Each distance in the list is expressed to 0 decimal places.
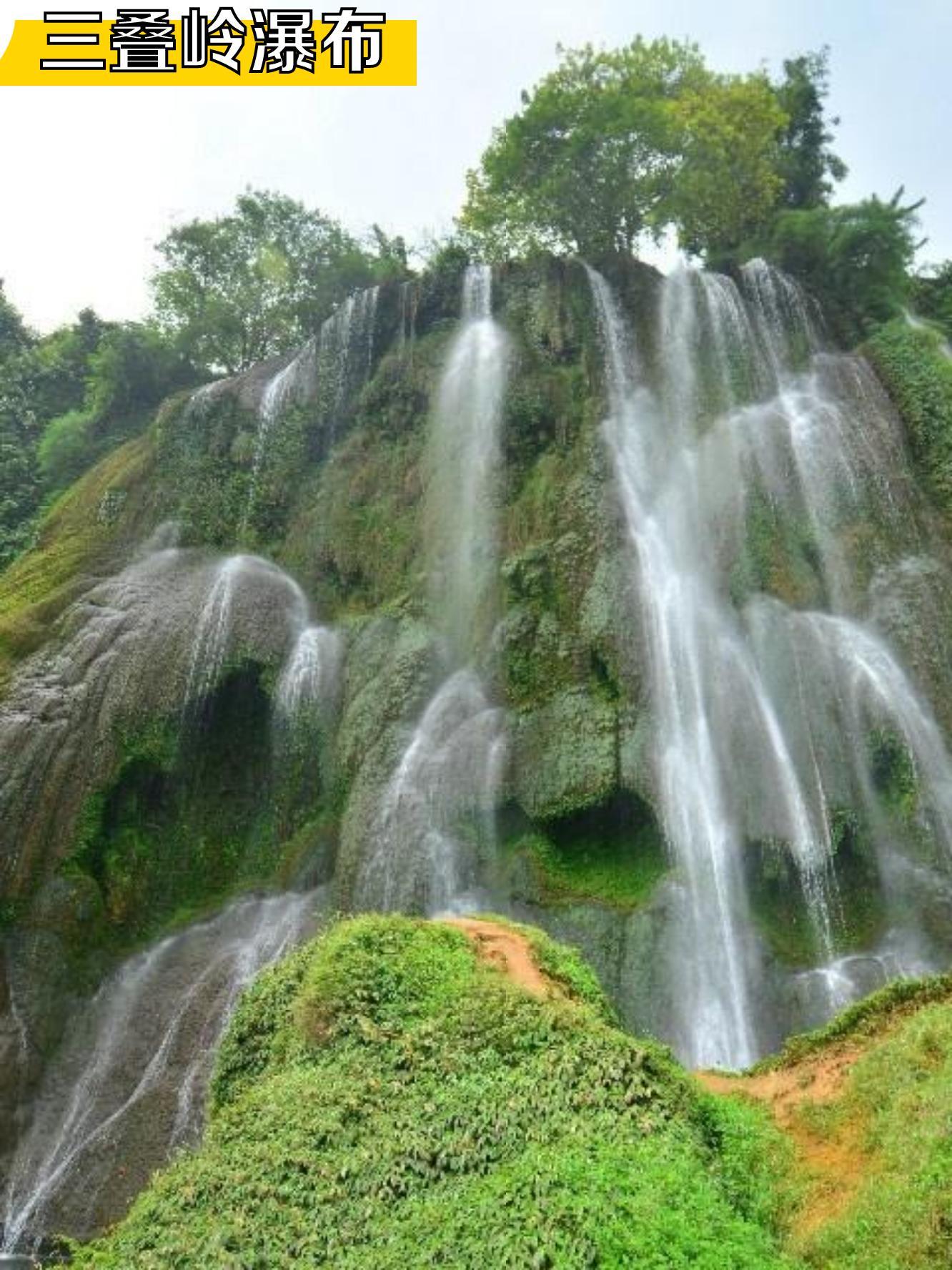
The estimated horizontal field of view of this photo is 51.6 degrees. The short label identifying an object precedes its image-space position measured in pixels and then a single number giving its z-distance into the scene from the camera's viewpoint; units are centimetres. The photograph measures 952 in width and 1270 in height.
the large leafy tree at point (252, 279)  3002
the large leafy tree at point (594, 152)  2630
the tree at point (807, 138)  3002
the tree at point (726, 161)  2634
